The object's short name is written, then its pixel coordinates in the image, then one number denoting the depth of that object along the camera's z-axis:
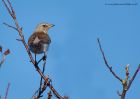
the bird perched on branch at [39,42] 11.20
